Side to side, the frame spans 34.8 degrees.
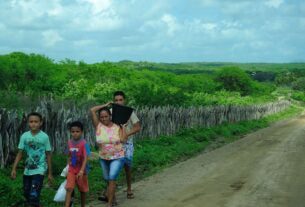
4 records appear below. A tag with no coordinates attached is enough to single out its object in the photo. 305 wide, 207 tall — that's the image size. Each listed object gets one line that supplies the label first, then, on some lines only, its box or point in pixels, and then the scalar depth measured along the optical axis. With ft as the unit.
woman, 25.04
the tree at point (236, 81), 243.40
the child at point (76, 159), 22.58
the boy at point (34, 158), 21.95
